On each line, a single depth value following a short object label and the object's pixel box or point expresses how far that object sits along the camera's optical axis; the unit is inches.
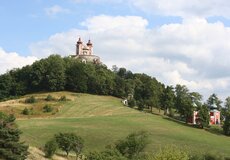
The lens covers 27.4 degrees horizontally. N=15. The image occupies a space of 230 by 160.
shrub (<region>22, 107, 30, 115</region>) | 4197.8
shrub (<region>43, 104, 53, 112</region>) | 4391.0
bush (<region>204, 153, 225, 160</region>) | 2603.3
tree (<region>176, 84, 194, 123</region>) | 4800.7
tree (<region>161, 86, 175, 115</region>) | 5260.8
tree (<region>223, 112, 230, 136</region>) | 4456.2
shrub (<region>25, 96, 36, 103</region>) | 4736.7
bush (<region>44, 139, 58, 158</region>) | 2329.0
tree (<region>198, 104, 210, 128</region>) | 4589.1
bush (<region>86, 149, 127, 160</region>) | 2005.4
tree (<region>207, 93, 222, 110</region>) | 5654.5
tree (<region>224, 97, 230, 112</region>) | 5227.4
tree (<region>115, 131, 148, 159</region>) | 2662.4
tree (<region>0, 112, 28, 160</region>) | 1968.5
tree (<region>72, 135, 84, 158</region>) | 2581.7
